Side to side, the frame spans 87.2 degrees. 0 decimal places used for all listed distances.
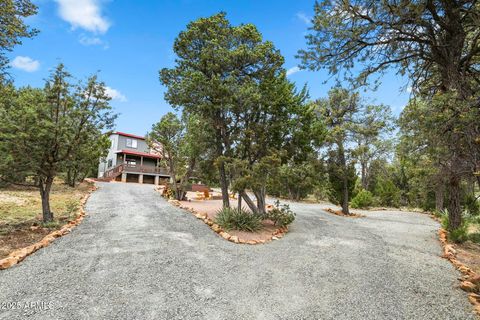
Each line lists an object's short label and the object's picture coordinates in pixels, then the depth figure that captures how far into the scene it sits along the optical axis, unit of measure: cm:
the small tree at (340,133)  1377
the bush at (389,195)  2095
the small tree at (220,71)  823
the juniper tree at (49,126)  646
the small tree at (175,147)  1466
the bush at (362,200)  1845
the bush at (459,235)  770
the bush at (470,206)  1357
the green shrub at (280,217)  886
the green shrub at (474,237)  760
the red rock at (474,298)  386
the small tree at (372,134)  1516
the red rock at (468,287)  426
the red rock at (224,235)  726
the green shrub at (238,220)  816
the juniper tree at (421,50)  407
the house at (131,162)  2841
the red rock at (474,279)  446
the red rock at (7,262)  437
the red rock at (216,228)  785
